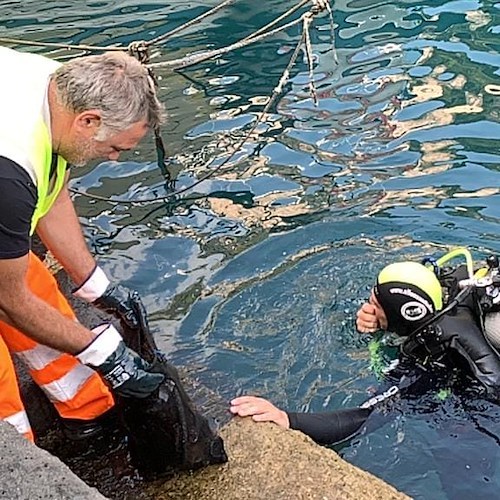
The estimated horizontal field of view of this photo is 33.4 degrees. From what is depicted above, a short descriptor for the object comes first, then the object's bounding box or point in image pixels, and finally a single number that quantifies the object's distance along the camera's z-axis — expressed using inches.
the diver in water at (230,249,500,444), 149.3
